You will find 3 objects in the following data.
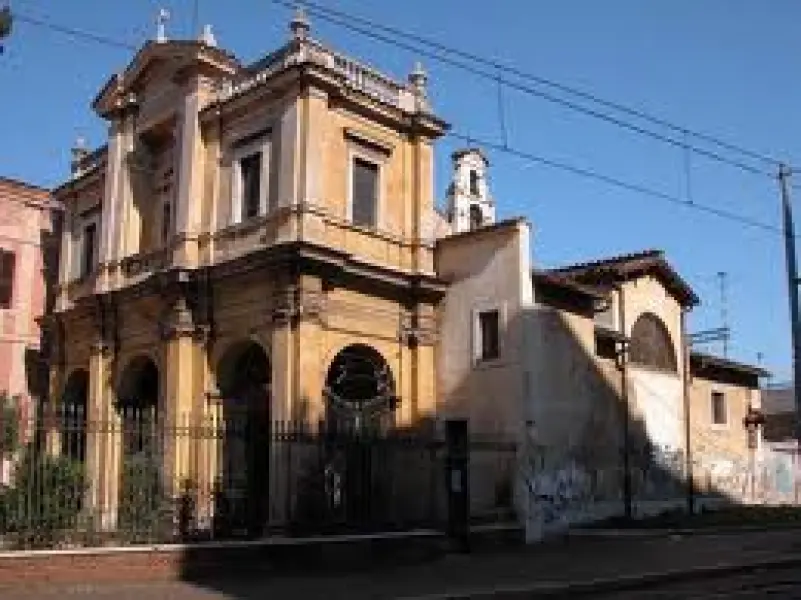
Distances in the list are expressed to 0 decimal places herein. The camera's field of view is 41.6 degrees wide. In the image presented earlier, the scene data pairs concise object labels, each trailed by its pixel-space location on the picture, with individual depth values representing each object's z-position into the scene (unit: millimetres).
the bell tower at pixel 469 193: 40094
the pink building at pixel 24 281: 30875
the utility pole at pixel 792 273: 21469
